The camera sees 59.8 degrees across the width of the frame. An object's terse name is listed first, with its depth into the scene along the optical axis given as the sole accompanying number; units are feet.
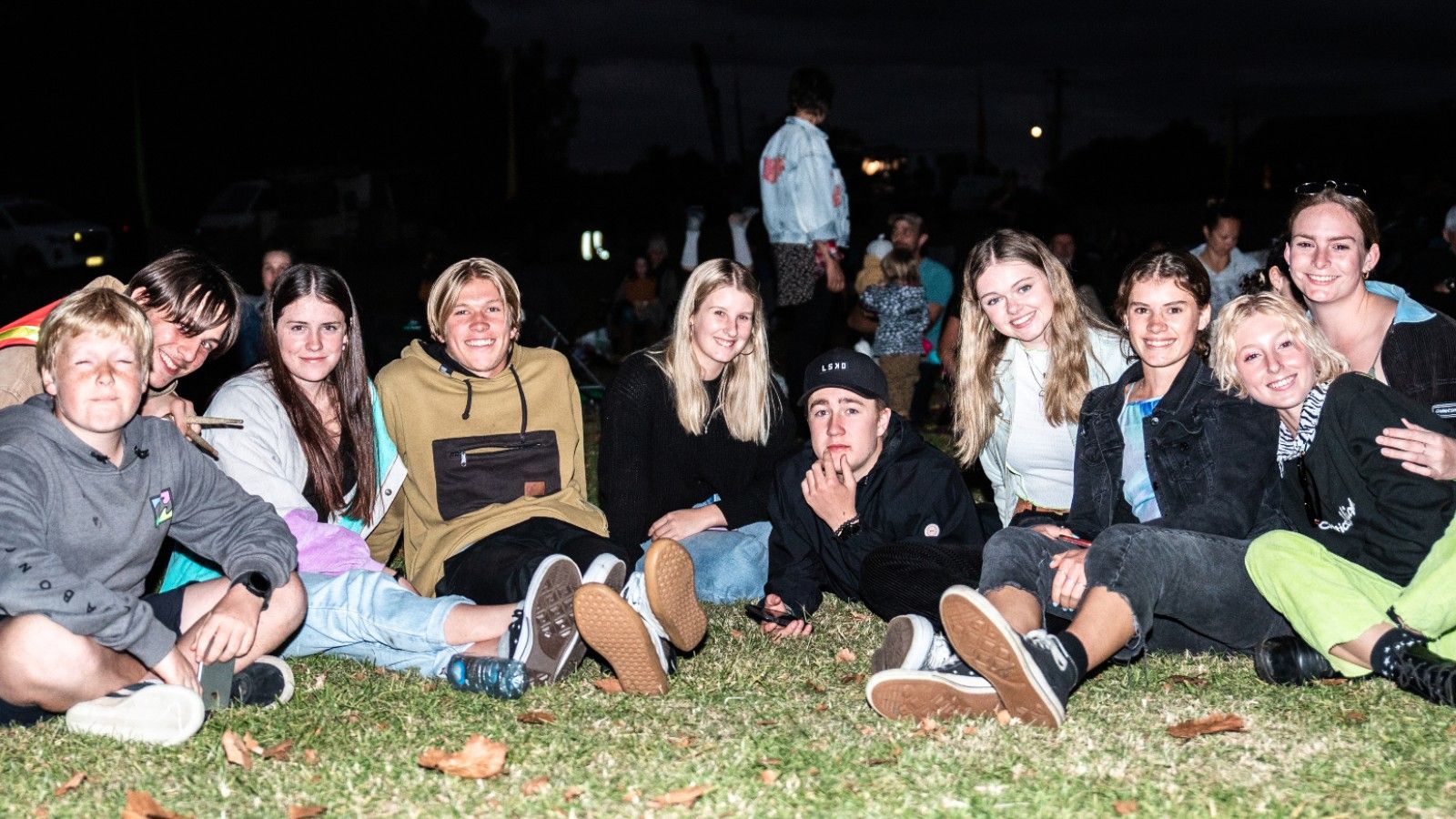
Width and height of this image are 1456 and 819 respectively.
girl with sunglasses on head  16.25
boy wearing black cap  16.25
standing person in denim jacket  26.22
